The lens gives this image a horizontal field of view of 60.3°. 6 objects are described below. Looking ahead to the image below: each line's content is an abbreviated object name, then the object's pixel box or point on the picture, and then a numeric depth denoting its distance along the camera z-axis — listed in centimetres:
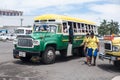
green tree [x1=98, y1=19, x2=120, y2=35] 2896
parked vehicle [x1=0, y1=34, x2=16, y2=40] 1991
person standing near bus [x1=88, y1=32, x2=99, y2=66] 515
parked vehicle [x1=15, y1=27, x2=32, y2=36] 1803
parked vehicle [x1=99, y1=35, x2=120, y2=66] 448
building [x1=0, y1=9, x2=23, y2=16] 5961
